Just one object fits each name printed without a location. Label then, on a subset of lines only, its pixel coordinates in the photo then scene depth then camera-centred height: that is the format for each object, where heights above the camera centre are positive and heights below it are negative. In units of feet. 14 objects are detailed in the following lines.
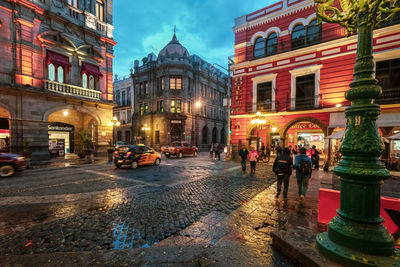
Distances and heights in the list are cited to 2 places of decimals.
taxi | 39.83 -6.23
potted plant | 56.59 -4.19
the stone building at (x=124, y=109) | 127.34 +15.01
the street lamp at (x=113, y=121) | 62.63 +2.96
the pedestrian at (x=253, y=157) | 34.67 -5.22
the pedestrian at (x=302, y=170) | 19.35 -4.30
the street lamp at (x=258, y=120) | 48.38 +2.90
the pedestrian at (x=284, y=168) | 20.25 -4.26
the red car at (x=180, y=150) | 67.46 -7.85
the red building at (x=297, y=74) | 40.75 +15.78
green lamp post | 6.67 -1.76
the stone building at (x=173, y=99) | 103.60 +19.42
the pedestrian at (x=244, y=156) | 36.88 -5.34
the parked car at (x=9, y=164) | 29.84 -6.08
